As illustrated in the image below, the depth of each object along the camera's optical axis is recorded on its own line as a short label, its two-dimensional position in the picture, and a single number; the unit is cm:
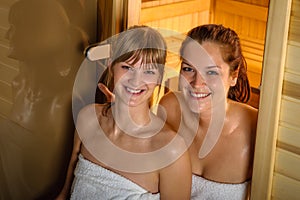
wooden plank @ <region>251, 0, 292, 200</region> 133
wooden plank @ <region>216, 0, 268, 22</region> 253
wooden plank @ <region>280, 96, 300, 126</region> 136
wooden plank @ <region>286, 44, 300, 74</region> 133
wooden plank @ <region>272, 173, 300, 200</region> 141
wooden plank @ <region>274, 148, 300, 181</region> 140
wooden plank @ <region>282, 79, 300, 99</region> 135
